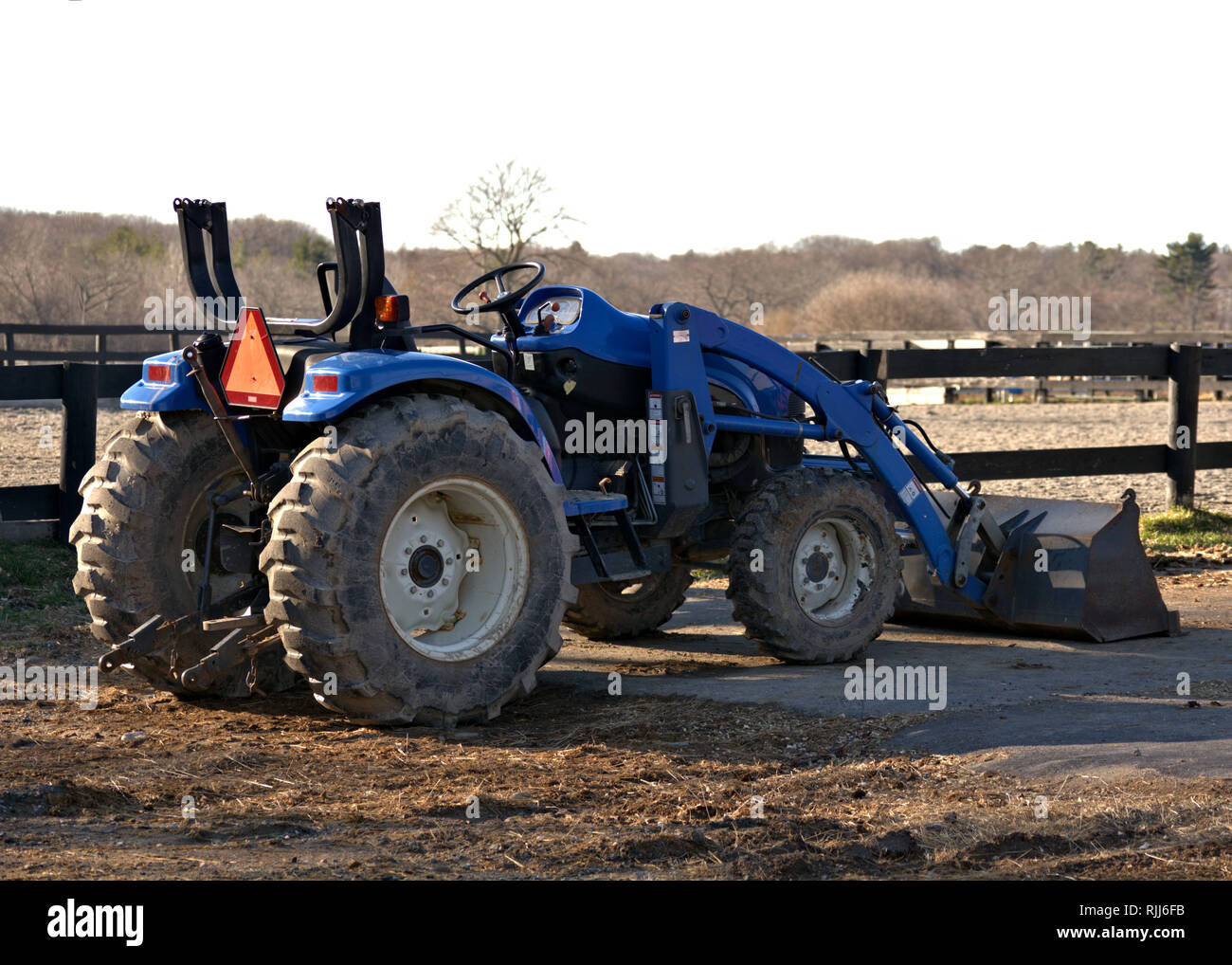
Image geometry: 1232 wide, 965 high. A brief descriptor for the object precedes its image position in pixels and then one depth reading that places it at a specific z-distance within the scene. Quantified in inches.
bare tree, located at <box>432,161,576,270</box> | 1563.7
